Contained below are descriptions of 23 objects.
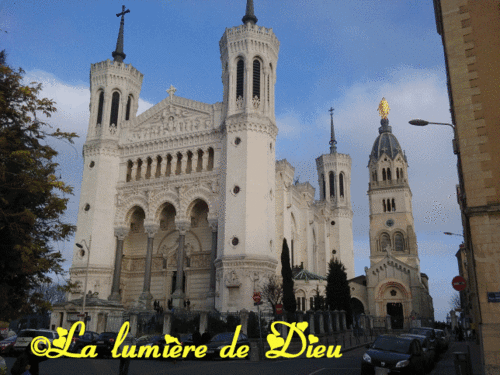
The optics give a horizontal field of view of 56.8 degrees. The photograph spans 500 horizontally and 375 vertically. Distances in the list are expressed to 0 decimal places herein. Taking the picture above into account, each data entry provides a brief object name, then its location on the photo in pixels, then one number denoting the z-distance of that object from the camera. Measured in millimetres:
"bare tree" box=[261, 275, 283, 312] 34031
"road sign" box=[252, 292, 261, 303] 23522
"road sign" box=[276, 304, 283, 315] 23109
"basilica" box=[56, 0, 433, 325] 36406
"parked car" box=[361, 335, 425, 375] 13211
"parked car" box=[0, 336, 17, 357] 21406
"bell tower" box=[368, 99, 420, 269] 69000
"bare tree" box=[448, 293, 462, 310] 95125
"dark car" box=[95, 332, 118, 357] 21516
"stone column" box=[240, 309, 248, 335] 27331
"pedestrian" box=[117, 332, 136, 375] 12977
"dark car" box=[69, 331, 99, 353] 22078
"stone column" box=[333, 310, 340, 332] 32744
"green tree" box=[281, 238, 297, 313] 35094
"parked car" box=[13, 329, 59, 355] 20234
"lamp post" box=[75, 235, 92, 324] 31778
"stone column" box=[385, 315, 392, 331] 42281
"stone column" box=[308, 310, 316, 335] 27375
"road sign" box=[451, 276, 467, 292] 16094
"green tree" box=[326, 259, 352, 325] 40625
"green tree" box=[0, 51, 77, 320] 13344
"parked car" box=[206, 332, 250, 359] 20344
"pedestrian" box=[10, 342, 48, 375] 9641
